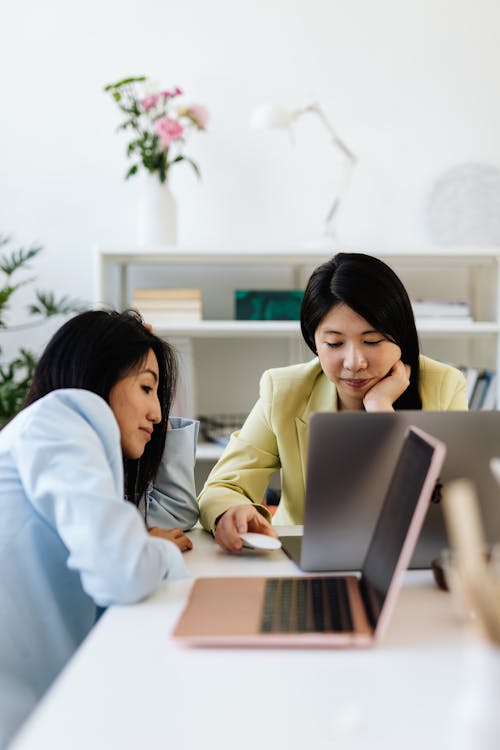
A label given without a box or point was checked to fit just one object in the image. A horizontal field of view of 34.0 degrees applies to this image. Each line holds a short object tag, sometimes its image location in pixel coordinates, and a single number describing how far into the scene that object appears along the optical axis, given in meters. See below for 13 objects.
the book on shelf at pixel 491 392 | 2.74
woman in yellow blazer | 1.57
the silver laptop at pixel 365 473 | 1.05
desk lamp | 2.71
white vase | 2.82
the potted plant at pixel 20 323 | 2.66
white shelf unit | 3.06
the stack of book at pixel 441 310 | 2.80
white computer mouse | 1.20
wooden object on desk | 0.64
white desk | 0.66
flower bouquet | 2.74
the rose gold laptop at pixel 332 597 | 0.85
